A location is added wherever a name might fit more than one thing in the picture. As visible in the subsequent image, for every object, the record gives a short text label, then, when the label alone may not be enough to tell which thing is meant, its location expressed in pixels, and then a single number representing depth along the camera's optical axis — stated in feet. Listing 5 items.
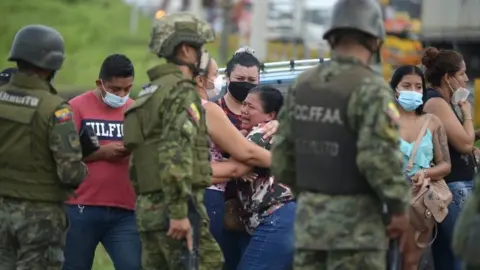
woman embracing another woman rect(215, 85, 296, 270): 53.01
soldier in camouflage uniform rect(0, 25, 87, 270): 47.55
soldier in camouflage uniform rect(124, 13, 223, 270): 44.11
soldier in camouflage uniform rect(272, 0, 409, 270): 40.27
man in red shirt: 54.54
